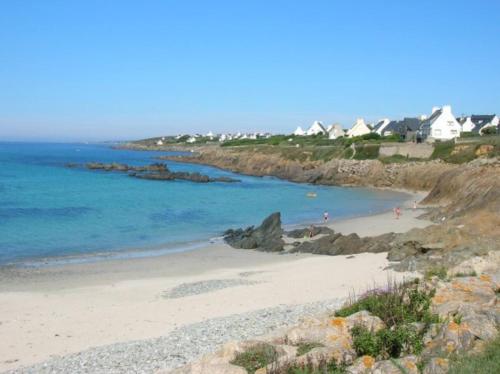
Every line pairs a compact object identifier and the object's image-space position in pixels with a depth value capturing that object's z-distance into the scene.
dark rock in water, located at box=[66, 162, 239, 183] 67.56
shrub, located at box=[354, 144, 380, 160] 66.12
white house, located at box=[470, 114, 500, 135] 79.06
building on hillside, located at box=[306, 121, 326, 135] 130.25
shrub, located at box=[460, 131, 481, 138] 71.85
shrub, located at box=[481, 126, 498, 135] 72.59
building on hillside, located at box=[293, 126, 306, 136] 138.65
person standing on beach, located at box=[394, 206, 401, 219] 33.38
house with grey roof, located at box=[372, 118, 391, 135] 99.30
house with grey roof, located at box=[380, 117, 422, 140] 81.36
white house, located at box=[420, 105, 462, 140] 69.44
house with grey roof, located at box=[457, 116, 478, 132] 85.63
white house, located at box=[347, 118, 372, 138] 98.62
